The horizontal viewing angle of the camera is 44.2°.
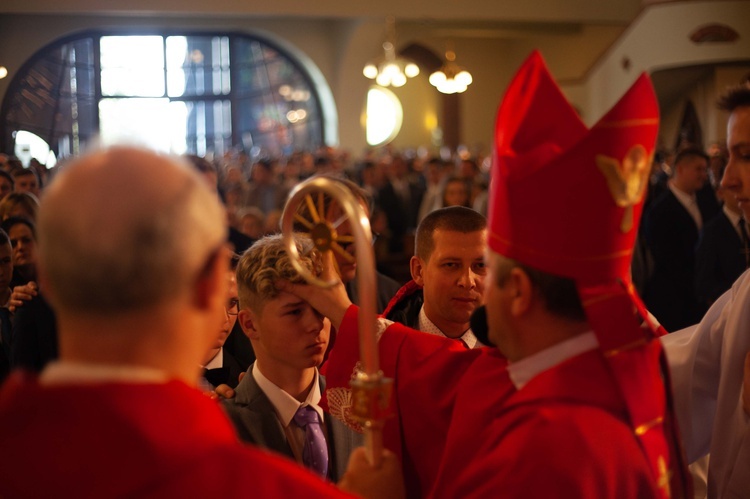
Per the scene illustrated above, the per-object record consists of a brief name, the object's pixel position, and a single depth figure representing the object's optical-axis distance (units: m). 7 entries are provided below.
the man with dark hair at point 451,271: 3.09
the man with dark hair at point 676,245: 6.87
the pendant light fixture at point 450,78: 12.06
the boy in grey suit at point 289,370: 2.39
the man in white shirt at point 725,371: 2.41
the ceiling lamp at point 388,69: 14.98
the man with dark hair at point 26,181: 6.34
